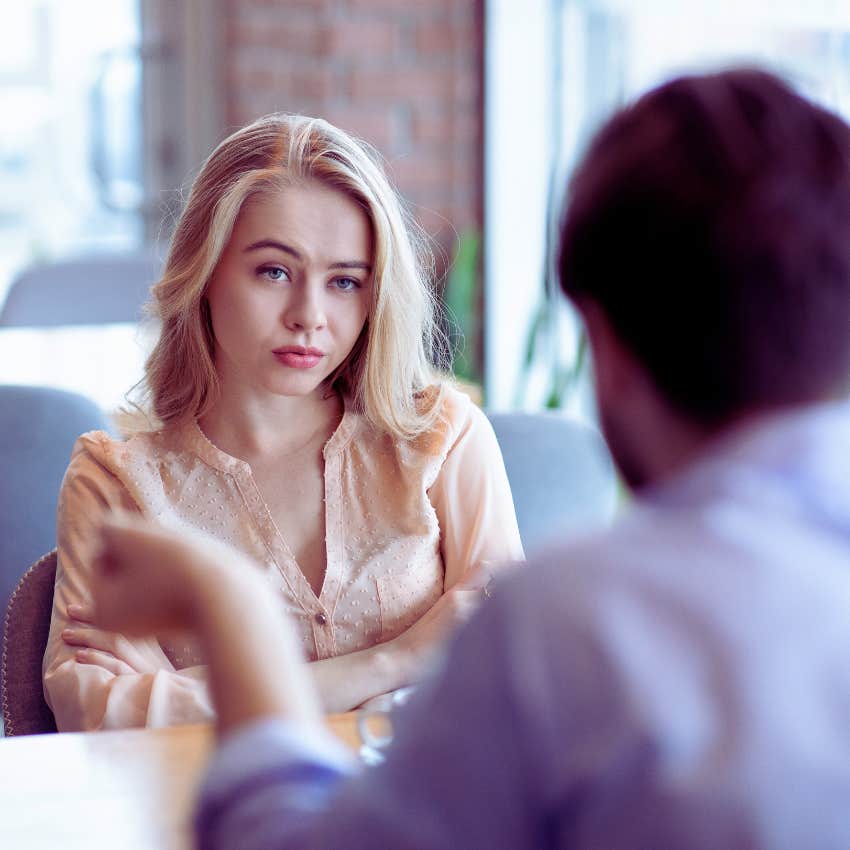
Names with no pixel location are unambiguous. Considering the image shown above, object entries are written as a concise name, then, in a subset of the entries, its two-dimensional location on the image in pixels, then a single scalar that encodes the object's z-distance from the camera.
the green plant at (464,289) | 4.33
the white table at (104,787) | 1.95
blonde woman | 2.33
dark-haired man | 1.25
